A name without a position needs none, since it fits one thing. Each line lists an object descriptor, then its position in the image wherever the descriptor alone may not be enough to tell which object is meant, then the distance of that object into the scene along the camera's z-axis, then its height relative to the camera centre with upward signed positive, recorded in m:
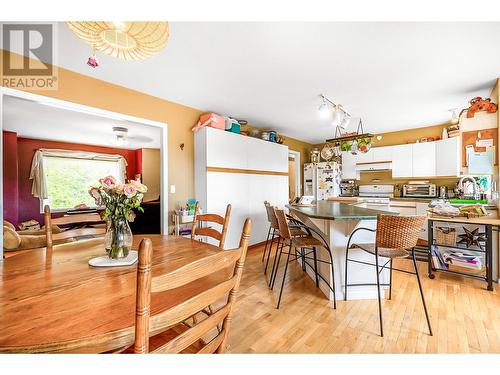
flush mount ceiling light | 4.52 +1.24
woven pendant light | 1.08 +0.80
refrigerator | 5.40 +0.23
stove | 4.66 -0.13
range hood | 4.75 +0.50
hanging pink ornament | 1.39 +0.82
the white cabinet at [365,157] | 5.01 +0.73
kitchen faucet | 3.22 +0.07
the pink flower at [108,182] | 1.24 +0.04
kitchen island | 2.23 -0.71
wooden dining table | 0.65 -0.42
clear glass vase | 1.27 -0.29
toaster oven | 4.30 -0.03
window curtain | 5.23 +0.47
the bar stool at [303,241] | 2.15 -0.53
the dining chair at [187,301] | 0.54 -0.35
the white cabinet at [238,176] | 3.31 +0.22
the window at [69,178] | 5.52 +0.30
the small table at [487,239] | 2.36 -0.58
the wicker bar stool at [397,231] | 1.68 -0.34
